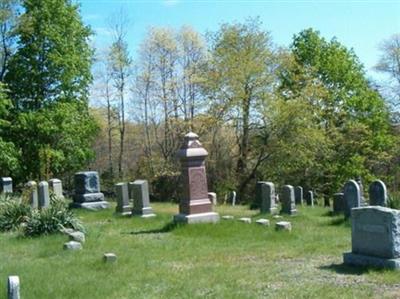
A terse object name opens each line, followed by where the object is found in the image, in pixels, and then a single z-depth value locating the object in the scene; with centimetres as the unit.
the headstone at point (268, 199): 1920
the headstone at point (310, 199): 2794
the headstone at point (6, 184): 2455
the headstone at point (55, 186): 2272
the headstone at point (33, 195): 2009
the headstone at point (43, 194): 1930
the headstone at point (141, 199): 1852
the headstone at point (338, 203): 1962
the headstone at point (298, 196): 2583
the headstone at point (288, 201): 1891
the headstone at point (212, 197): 2344
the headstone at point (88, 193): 2206
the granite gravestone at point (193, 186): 1534
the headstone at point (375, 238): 902
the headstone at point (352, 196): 1633
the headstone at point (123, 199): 2003
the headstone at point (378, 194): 1564
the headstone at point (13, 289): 570
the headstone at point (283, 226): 1376
